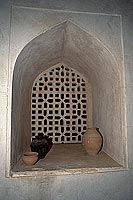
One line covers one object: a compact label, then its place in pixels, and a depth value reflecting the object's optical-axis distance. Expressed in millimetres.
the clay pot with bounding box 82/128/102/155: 2518
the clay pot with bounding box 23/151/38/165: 2124
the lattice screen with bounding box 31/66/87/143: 3217
